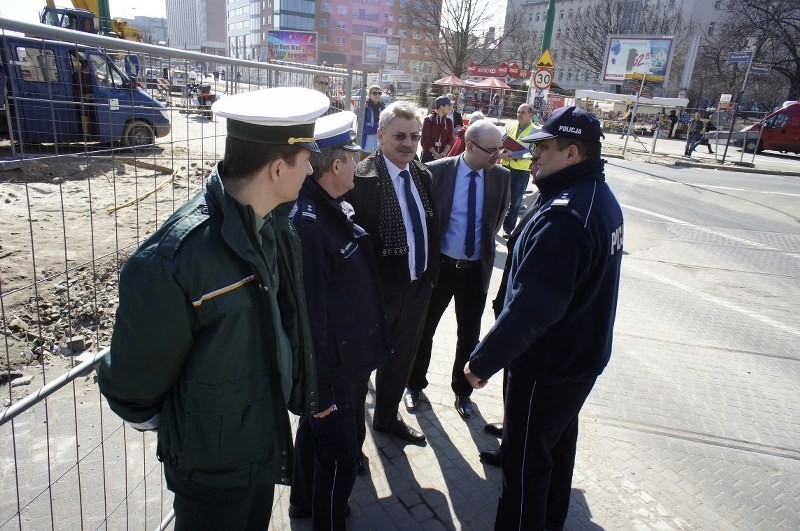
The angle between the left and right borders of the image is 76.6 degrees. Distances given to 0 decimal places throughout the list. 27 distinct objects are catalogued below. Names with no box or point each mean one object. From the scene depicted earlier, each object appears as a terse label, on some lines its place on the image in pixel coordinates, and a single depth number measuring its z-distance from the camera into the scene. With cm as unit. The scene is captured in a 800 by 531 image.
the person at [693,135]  2170
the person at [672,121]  3111
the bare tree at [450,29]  4269
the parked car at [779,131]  2367
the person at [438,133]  881
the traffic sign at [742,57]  1791
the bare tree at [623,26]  4745
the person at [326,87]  400
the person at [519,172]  765
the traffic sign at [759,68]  1794
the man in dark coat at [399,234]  297
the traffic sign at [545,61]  1272
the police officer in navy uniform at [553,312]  210
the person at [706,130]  2253
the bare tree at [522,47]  6286
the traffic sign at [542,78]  1316
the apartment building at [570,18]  5718
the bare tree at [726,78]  4025
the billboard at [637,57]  2136
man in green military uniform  135
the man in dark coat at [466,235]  354
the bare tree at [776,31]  3769
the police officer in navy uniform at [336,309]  210
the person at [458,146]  730
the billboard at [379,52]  4888
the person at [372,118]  841
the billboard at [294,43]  5641
